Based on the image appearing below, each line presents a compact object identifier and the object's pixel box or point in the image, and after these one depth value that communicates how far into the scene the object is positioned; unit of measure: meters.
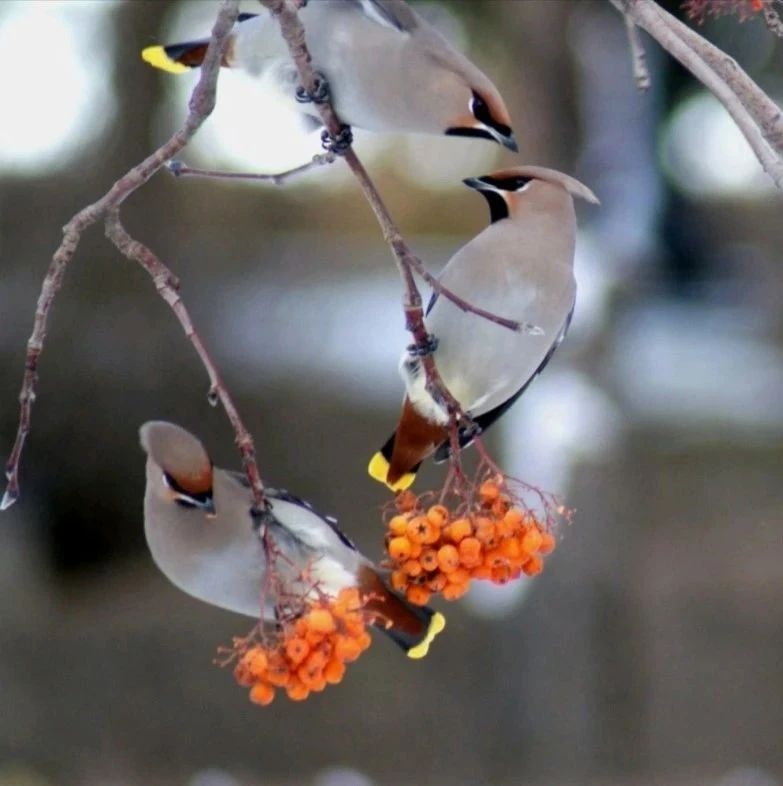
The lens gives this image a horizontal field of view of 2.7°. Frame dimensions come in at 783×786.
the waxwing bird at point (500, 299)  6.31
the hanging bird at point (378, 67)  6.29
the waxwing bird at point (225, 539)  6.30
